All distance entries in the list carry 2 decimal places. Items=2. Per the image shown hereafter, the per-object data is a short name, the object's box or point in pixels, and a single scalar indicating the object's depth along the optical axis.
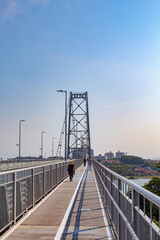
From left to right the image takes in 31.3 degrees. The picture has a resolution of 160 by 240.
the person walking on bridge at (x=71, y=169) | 16.98
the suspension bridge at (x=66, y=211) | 3.29
